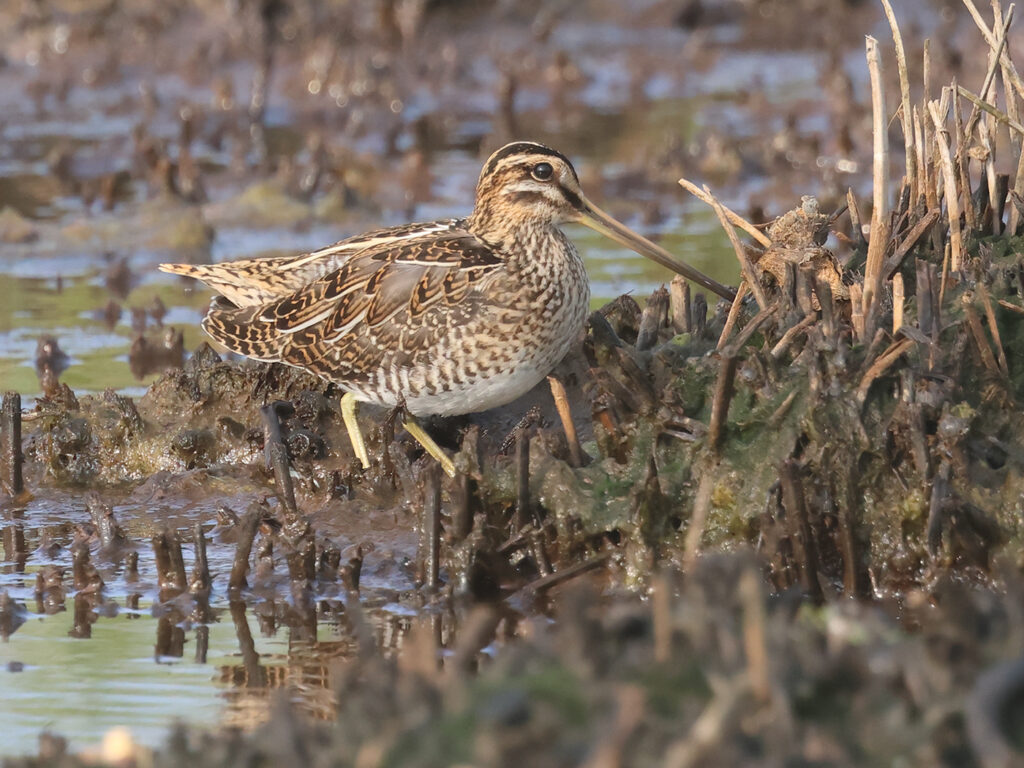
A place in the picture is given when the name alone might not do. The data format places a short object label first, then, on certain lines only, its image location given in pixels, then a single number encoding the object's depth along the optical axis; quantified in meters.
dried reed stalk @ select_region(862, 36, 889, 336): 11.09
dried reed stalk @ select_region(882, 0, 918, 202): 11.56
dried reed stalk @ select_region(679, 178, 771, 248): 12.42
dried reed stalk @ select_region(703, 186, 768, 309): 12.04
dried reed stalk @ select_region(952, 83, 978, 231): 12.24
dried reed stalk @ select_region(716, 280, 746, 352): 12.16
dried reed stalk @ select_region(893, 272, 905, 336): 11.04
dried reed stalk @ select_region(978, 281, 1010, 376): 11.20
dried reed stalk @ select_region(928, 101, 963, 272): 11.91
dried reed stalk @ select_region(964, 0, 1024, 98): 12.26
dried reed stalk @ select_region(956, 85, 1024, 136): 11.91
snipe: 12.53
